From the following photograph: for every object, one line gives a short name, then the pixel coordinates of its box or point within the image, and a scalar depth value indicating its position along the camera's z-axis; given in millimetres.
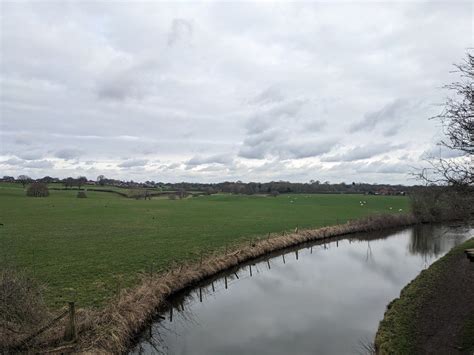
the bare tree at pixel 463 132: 8523
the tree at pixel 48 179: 150775
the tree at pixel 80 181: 140550
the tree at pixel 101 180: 166862
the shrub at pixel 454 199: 8898
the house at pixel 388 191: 119250
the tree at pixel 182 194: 124306
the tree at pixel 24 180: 133625
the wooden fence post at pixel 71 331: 10703
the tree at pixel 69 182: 138075
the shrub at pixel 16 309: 9978
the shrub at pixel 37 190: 96688
